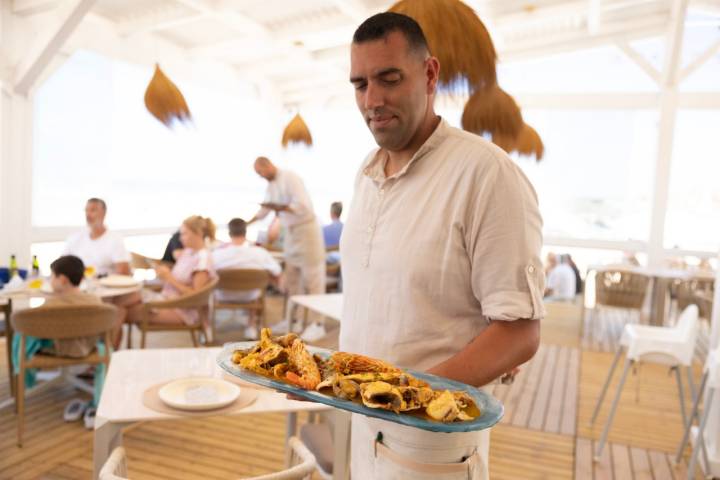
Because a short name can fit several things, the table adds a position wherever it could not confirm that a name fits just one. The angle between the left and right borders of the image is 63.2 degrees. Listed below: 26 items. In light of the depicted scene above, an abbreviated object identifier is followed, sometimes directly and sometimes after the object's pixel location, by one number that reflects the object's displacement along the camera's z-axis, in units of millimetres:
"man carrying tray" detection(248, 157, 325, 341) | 5945
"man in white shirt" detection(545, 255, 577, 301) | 8195
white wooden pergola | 5613
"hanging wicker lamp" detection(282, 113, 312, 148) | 7082
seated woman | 4648
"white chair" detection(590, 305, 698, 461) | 3314
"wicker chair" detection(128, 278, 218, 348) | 4438
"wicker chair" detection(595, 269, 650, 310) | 6438
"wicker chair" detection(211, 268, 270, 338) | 5297
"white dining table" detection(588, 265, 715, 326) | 6543
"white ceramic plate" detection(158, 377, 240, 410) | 1765
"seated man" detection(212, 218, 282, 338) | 5543
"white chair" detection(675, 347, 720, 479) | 2846
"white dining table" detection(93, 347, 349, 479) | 1727
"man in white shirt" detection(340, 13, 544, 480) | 1106
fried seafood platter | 943
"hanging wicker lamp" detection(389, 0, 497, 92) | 2396
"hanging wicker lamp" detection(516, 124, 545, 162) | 5105
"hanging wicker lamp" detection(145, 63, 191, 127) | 4094
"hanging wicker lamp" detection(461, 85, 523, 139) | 2961
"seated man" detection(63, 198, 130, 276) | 4891
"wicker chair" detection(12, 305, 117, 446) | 3236
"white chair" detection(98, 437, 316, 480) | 1408
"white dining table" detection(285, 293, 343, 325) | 3490
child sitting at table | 3469
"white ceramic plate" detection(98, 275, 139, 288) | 4281
